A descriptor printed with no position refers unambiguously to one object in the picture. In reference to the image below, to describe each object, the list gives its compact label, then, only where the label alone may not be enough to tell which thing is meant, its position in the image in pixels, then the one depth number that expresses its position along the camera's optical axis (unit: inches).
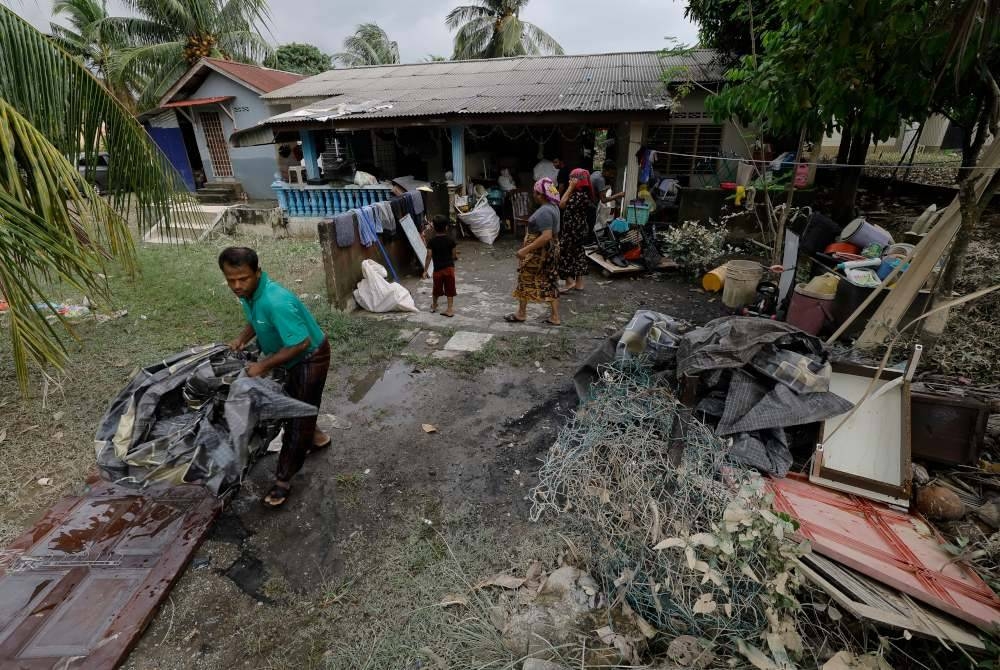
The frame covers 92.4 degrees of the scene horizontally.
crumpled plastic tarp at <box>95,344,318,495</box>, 92.5
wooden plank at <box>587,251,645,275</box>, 283.3
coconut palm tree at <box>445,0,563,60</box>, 768.3
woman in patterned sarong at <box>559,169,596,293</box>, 246.1
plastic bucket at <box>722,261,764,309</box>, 222.8
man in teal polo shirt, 99.6
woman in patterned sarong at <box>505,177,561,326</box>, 201.0
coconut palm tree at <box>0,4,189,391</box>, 95.8
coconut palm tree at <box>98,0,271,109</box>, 584.4
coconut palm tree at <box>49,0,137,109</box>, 598.5
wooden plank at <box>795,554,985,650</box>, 74.5
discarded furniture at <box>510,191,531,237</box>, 394.0
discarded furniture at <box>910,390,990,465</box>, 109.2
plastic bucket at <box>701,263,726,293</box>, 253.3
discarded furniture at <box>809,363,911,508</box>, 106.0
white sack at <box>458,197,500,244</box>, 367.9
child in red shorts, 219.8
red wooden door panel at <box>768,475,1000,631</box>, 80.4
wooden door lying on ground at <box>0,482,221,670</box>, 85.1
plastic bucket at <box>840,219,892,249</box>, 203.8
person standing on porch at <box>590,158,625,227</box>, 305.7
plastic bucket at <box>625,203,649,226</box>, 325.4
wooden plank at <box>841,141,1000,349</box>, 131.1
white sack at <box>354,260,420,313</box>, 237.1
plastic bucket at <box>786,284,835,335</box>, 176.6
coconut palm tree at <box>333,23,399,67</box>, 1115.3
